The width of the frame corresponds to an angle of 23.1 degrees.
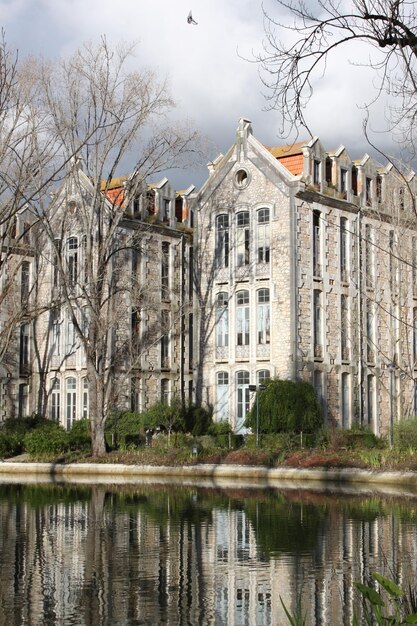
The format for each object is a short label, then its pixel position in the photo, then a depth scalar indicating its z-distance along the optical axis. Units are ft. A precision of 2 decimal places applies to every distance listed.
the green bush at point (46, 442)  127.24
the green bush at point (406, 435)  108.37
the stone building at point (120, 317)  150.82
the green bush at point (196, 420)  144.97
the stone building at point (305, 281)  143.13
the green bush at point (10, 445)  134.10
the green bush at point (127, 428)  136.05
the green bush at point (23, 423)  147.23
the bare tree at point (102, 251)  120.88
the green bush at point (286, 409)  128.77
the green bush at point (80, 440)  130.41
